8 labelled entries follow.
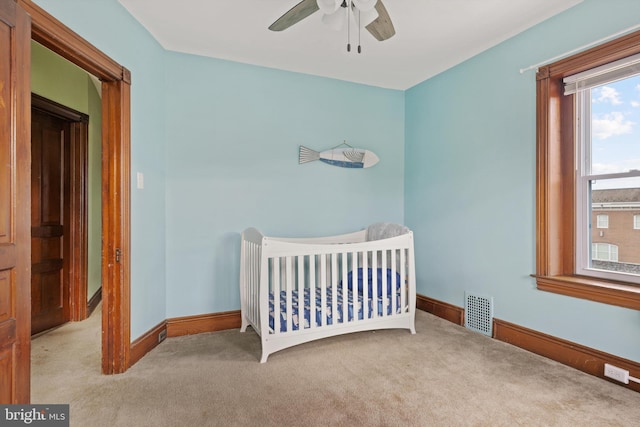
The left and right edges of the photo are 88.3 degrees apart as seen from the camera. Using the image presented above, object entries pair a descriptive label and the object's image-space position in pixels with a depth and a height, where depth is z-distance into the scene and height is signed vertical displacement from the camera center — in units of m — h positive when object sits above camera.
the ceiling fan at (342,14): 1.63 +1.07
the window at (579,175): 2.09 +0.25
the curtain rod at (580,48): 1.90 +1.06
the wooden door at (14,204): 1.19 +0.03
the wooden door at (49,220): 2.79 -0.07
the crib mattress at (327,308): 2.44 -0.75
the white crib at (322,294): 2.34 -0.67
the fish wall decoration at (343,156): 3.22 +0.57
